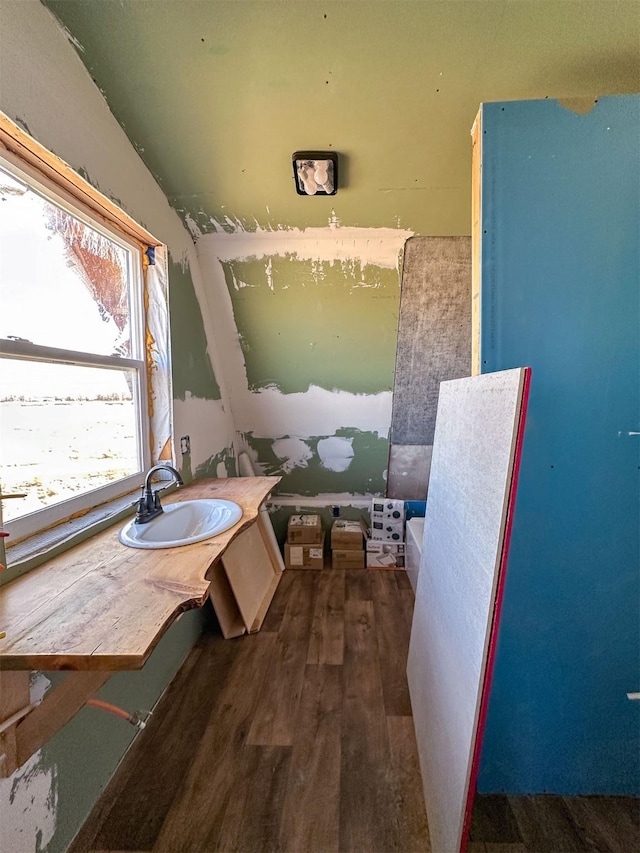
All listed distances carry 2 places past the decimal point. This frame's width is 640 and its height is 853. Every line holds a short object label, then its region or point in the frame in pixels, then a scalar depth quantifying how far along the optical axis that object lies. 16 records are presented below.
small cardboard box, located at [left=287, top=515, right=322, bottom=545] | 2.78
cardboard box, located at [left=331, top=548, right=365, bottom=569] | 2.77
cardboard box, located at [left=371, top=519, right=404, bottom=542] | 2.77
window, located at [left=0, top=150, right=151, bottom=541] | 1.08
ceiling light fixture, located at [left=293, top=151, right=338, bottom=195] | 1.41
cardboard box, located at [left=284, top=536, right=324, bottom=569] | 2.78
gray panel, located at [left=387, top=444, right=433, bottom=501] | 2.71
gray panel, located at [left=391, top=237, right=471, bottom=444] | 1.94
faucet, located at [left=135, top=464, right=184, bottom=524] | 1.30
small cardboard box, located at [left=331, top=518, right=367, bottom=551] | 2.77
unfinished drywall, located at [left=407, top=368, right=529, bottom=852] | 0.86
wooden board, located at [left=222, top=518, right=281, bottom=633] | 2.04
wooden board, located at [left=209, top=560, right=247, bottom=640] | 1.97
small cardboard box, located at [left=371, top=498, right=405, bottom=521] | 2.75
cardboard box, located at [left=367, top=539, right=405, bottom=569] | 2.77
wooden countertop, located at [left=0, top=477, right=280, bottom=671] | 0.67
